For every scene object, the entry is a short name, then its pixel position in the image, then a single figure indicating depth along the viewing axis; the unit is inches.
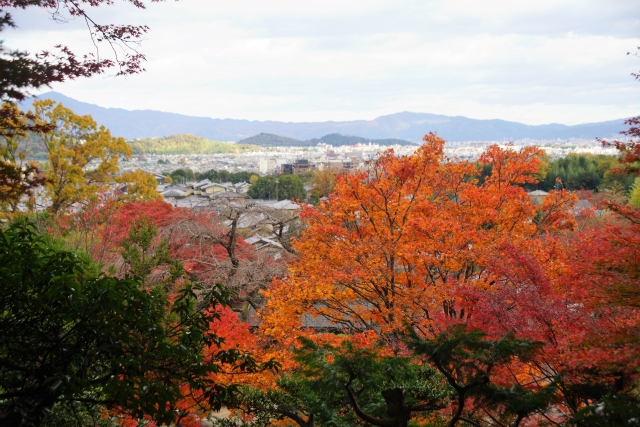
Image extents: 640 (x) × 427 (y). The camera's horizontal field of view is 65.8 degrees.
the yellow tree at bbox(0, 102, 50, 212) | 211.9
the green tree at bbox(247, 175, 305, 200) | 2153.1
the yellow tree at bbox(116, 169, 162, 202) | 852.0
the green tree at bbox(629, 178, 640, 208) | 1228.3
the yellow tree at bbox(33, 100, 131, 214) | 745.0
